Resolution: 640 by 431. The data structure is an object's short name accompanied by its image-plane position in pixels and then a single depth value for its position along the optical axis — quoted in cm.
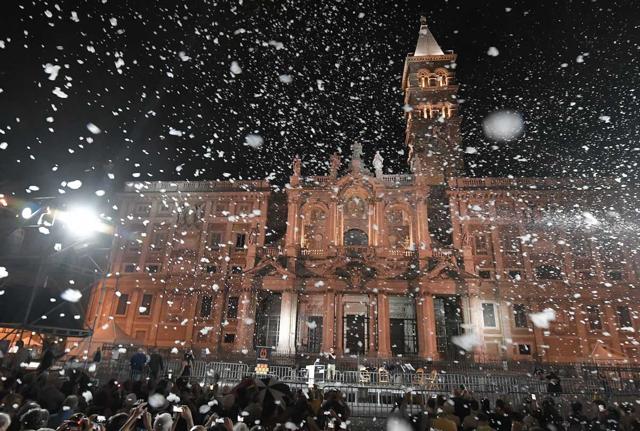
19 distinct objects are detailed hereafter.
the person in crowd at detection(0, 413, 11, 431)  413
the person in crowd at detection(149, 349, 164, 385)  1565
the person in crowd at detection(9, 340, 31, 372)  1424
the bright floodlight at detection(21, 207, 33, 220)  1675
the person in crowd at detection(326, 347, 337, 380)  1658
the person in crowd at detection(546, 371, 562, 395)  1403
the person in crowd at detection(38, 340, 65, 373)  1146
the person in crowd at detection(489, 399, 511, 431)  722
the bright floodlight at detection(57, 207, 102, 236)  1745
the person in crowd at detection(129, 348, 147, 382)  1589
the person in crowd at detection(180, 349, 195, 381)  1592
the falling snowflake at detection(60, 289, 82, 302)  1959
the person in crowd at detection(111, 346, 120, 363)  2205
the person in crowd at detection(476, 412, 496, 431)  596
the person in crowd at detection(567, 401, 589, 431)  753
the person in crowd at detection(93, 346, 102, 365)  2036
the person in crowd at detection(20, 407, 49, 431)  459
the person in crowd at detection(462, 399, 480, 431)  639
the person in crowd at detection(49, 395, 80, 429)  628
